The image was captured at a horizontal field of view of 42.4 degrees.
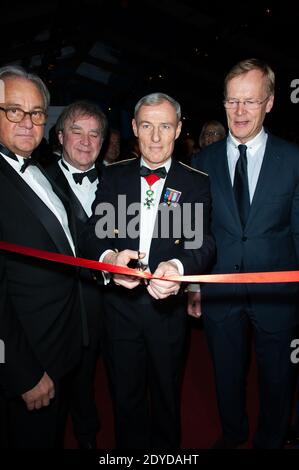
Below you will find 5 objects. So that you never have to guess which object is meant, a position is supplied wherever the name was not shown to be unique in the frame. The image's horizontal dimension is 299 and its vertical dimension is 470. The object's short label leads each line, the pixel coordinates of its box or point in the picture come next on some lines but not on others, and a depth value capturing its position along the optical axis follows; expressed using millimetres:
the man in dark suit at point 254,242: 2037
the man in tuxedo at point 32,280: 1499
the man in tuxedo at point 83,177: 2439
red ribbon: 1532
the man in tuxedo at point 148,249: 1888
